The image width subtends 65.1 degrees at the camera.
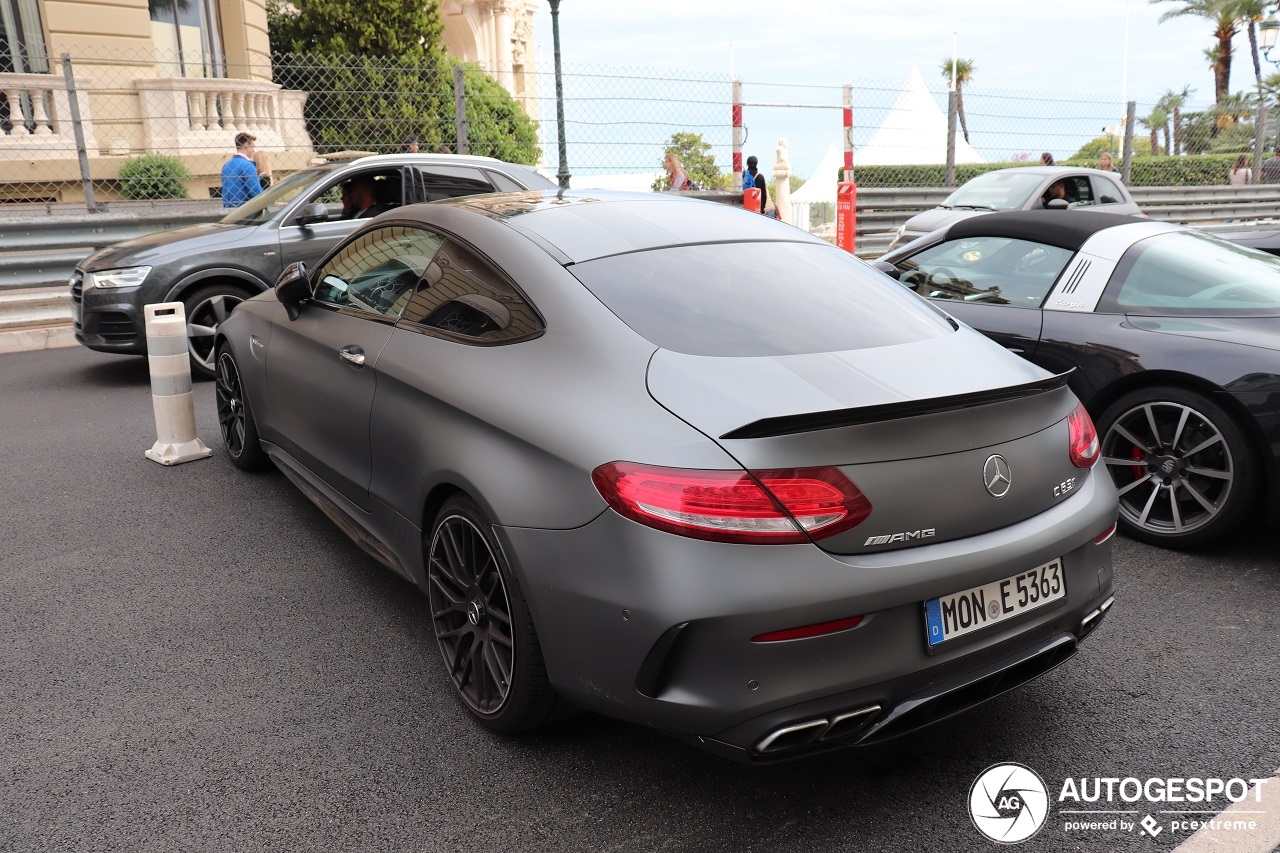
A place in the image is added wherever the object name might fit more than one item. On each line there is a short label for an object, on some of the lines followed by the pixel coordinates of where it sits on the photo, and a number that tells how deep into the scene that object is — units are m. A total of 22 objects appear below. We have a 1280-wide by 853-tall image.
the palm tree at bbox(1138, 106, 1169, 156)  18.04
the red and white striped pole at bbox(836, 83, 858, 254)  14.56
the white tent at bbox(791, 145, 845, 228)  44.00
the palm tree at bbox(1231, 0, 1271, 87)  40.12
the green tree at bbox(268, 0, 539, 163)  12.59
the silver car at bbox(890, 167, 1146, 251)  12.26
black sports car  4.16
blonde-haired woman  13.83
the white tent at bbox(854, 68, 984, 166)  15.84
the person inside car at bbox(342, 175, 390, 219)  8.45
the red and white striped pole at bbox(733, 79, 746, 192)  13.66
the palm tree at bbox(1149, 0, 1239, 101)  41.09
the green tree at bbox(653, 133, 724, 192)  14.06
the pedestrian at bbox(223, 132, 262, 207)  10.51
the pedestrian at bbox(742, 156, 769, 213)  15.46
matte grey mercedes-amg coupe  2.32
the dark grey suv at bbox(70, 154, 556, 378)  7.88
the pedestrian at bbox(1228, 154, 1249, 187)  19.36
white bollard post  5.91
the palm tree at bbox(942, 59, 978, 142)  73.19
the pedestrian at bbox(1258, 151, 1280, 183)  19.64
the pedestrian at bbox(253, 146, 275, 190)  12.44
